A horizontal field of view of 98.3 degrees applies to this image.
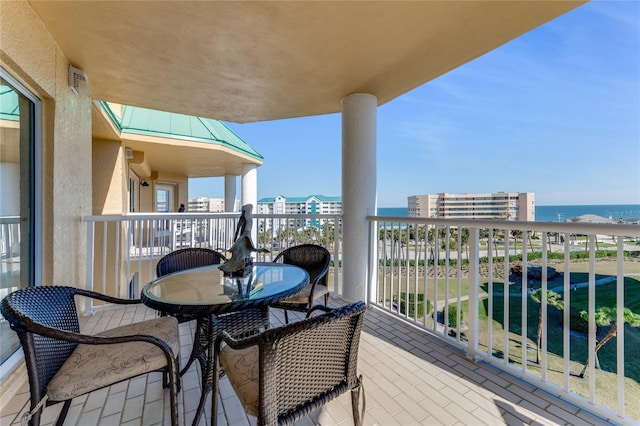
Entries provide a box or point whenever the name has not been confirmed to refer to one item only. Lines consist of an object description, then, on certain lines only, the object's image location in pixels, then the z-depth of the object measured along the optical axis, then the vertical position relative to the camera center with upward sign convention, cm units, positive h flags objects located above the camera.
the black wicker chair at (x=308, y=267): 246 -57
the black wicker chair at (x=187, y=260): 254 -47
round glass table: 154 -51
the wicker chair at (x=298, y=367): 105 -68
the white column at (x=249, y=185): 809 +79
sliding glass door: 196 +16
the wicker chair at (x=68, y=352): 119 -74
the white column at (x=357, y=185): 353 +35
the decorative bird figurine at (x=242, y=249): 205 -28
